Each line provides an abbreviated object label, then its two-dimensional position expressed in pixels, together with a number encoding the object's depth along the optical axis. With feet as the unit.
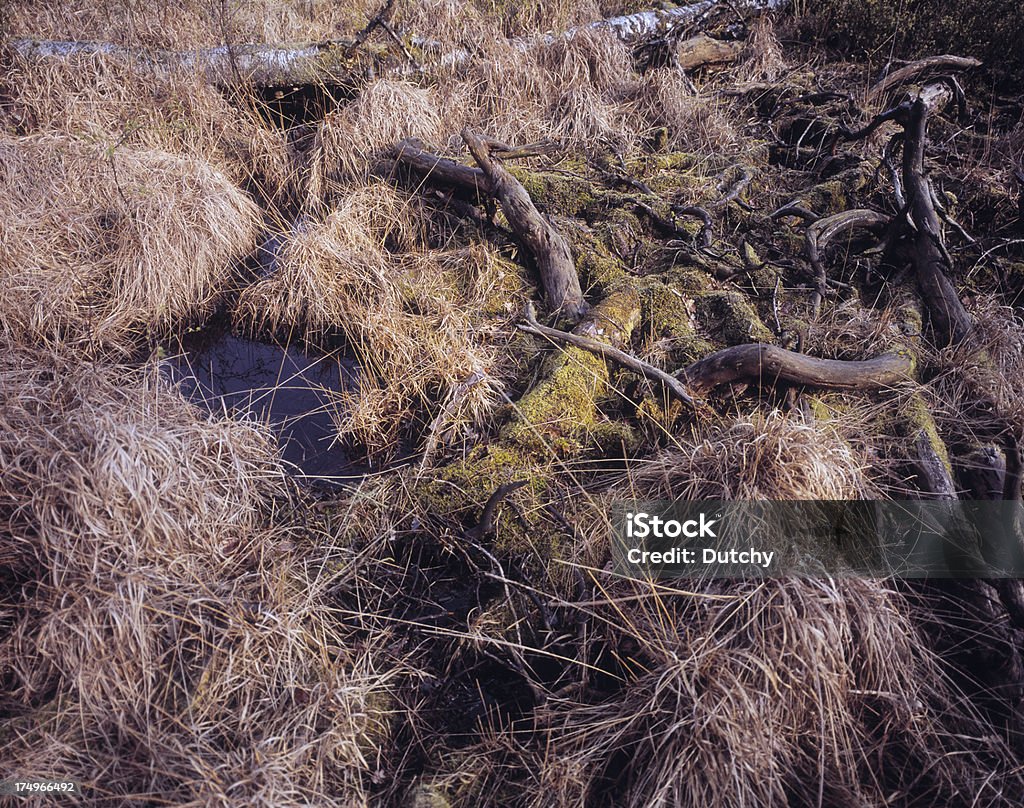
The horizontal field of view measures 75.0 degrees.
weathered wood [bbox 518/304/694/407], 10.10
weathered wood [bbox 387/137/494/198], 14.48
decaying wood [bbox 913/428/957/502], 8.59
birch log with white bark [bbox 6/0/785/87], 16.57
